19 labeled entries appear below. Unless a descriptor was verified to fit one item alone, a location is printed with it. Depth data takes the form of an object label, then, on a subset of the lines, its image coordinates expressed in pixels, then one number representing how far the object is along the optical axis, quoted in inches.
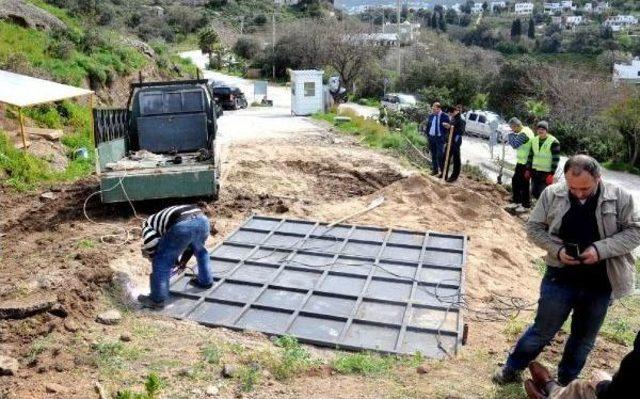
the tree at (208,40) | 2129.7
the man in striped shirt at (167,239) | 208.8
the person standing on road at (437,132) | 431.2
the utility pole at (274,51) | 1961.1
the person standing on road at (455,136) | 425.4
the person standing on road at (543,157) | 351.9
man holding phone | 142.0
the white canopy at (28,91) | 370.3
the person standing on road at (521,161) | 374.9
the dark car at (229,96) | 1103.0
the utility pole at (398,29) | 1658.1
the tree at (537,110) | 1100.8
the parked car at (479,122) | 1133.7
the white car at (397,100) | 1252.9
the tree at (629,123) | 930.7
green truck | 327.2
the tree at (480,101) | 1443.2
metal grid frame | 201.8
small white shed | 948.6
